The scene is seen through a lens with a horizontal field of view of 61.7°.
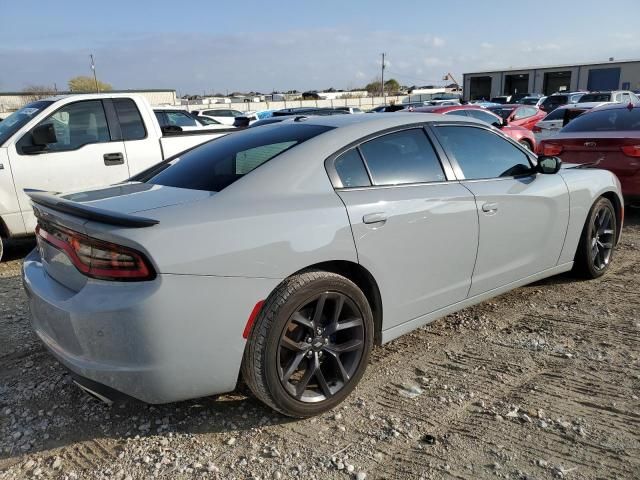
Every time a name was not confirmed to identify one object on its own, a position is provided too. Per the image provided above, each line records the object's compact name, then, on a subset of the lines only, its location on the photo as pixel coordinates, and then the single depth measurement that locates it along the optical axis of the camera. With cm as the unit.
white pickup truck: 574
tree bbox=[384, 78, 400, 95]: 10151
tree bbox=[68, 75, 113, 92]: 6836
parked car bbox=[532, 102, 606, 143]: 1489
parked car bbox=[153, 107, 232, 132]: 1073
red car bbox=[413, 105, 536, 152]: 1288
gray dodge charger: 236
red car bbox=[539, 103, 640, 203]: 666
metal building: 5353
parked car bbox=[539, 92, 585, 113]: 2723
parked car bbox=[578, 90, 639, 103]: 2489
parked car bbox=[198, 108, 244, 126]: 2475
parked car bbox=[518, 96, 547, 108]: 3386
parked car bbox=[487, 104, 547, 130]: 1594
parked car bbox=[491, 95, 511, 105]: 3794
